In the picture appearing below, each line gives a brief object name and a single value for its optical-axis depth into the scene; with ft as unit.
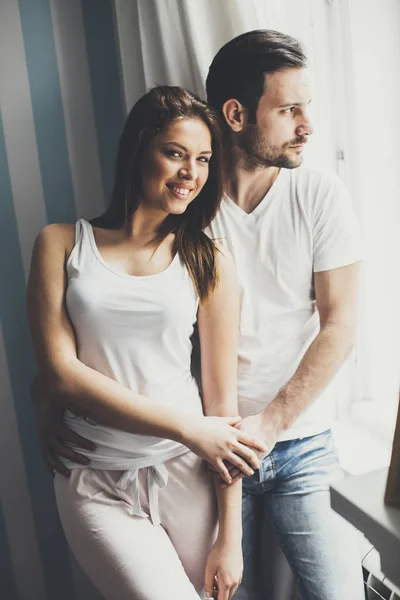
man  4.36
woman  3.96
